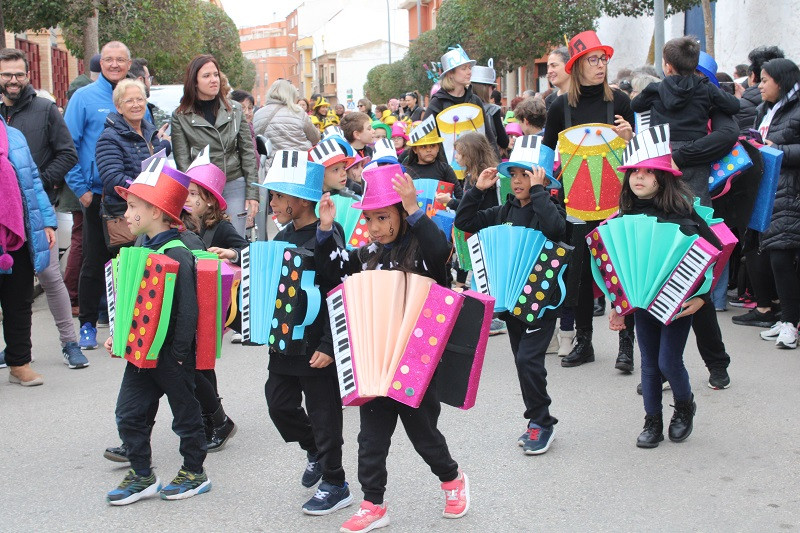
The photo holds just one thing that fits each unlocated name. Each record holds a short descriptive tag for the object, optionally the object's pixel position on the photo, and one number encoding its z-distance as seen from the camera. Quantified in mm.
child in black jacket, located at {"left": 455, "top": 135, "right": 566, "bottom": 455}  5426
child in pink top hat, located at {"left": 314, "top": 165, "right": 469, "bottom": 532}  4387
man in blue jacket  8391
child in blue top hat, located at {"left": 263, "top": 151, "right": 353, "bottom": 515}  4664
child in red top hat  4824
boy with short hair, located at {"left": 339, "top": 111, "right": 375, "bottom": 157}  9953
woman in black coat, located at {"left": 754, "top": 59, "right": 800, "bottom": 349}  7891
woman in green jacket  7969
